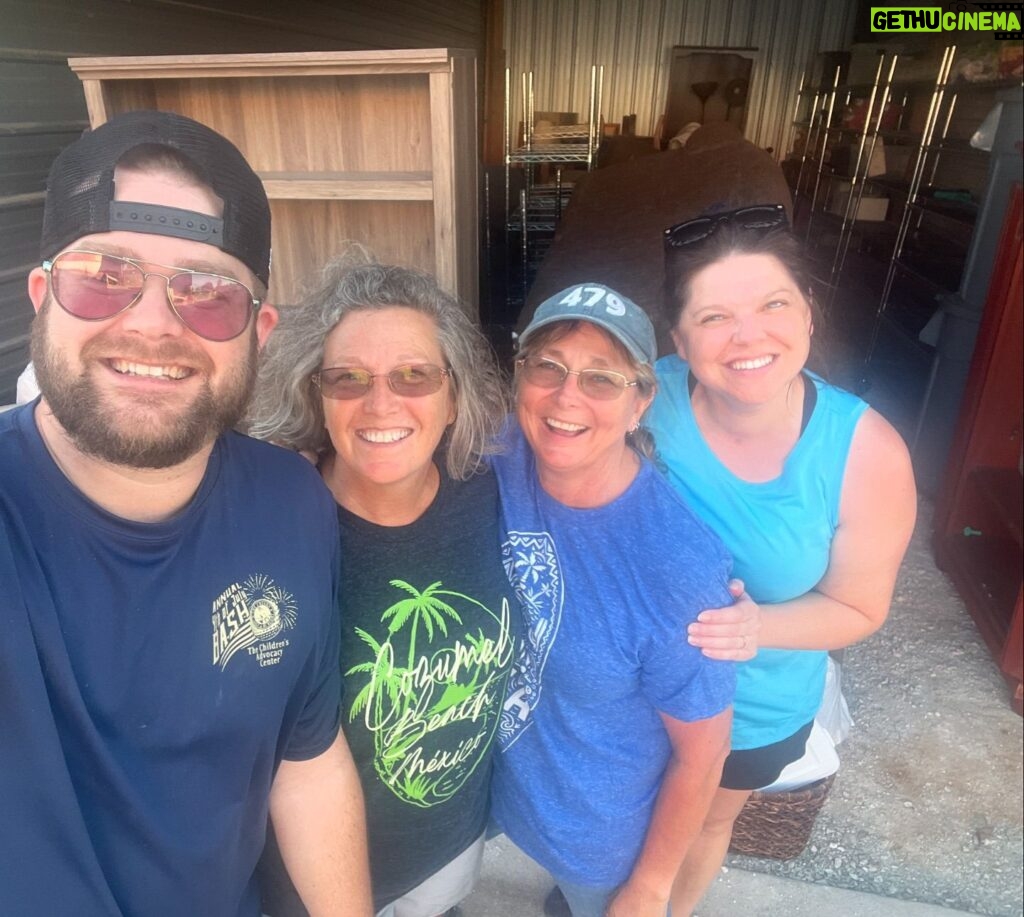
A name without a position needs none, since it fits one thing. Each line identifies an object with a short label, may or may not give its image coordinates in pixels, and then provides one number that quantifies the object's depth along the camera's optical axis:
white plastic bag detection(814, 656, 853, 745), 2.60
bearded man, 1.04
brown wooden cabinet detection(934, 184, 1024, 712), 3.34
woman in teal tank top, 1.57
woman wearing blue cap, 1.40
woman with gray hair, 1.43
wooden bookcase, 2.05
